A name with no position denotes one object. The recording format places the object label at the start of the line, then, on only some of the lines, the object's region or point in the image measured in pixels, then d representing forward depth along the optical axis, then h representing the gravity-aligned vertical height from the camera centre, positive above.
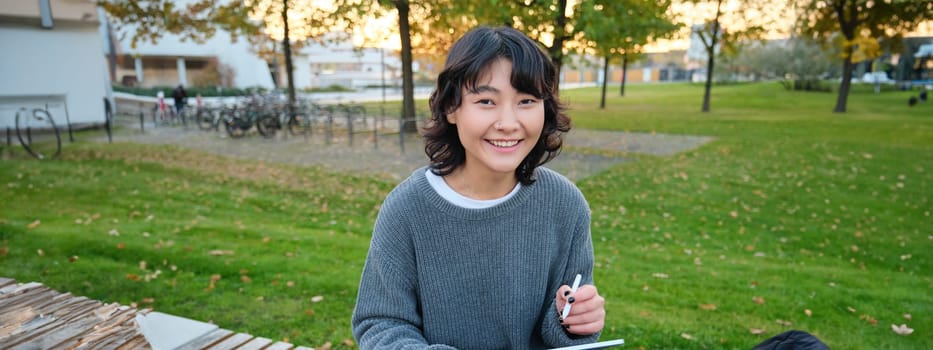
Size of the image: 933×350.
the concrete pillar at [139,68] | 49.16 +0.26
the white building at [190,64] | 49.94 +0.68
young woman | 1.52 -0.41
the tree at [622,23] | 9.34 +0.82
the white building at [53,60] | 15.90 +0.29
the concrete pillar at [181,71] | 50.80 +0.04
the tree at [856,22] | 23.92 +2.23
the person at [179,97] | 23.83 -1.02
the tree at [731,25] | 26.62 +2.23
